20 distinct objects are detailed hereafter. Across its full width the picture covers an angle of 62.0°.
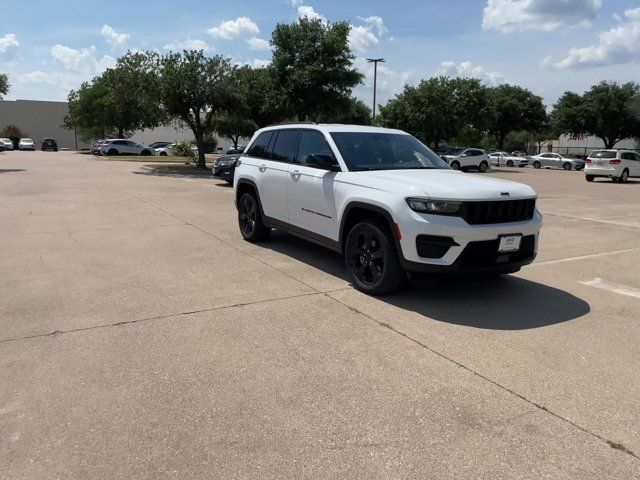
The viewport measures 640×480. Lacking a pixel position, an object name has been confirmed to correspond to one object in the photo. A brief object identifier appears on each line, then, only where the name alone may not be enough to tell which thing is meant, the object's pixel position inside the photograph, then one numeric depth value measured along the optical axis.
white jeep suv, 5.18
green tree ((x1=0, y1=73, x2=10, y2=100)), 29.88
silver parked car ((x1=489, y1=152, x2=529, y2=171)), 49.75
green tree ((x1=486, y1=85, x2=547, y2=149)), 64.86
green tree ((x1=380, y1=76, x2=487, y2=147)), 39.25
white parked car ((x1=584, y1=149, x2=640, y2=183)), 27.02
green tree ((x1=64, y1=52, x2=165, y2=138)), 26.16
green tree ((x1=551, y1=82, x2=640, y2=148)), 50.22
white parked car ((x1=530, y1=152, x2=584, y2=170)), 46.03
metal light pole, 41.42
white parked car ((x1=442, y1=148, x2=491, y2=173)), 36.84
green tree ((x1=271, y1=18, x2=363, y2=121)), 27.31
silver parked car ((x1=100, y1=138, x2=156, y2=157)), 47.75
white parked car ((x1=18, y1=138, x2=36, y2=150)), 66.19
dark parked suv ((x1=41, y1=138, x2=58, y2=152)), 66.44
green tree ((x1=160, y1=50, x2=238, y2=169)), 25.44
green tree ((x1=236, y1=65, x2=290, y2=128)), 28.00
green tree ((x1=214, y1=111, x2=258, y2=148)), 62.28
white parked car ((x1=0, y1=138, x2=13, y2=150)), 65.44
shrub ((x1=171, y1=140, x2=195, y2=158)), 45.34
